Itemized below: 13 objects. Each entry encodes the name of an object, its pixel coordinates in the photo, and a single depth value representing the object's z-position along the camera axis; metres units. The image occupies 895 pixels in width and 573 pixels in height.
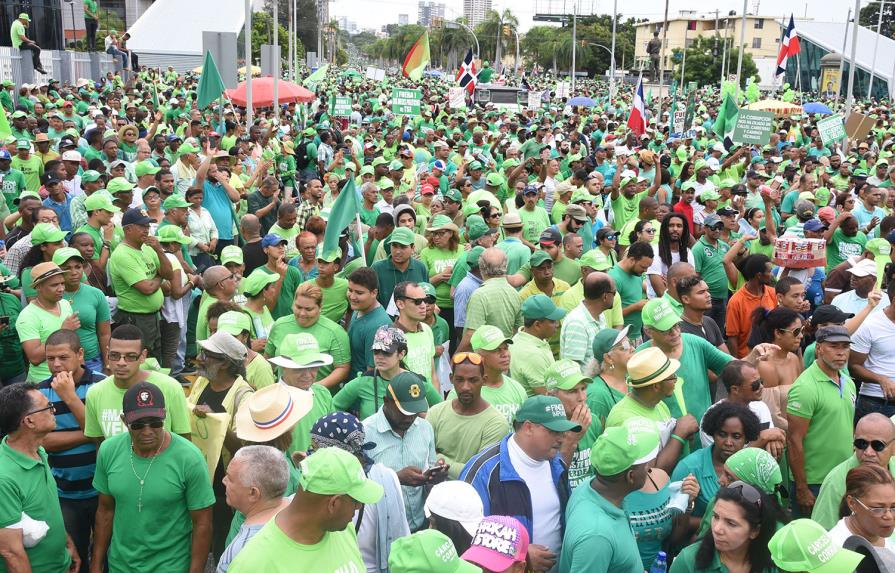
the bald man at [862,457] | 4.58
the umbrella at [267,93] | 22.34
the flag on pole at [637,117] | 21.05
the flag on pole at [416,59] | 23.47
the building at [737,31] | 124.88
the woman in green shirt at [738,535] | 3.84
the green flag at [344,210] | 8.26
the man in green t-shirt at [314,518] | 3.25
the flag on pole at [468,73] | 27.70
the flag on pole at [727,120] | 19.27
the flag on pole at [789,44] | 29.64
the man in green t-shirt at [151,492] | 4.31
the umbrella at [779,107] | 35.28
